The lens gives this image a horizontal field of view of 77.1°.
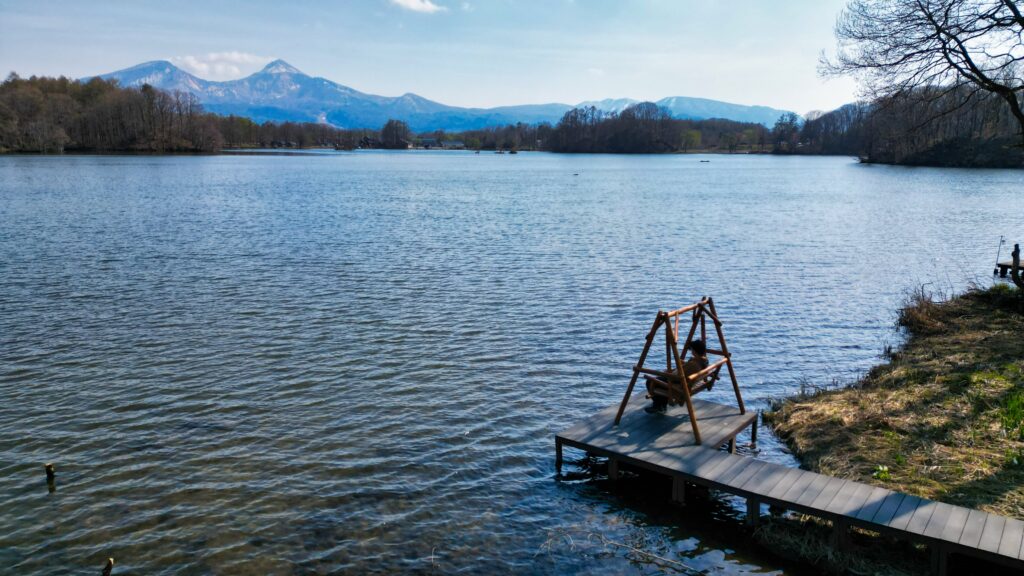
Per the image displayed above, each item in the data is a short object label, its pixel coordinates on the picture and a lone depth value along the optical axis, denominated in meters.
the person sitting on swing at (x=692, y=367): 13.79
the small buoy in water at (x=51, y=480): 12.13
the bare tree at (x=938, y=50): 19.48
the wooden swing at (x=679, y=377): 12.85
